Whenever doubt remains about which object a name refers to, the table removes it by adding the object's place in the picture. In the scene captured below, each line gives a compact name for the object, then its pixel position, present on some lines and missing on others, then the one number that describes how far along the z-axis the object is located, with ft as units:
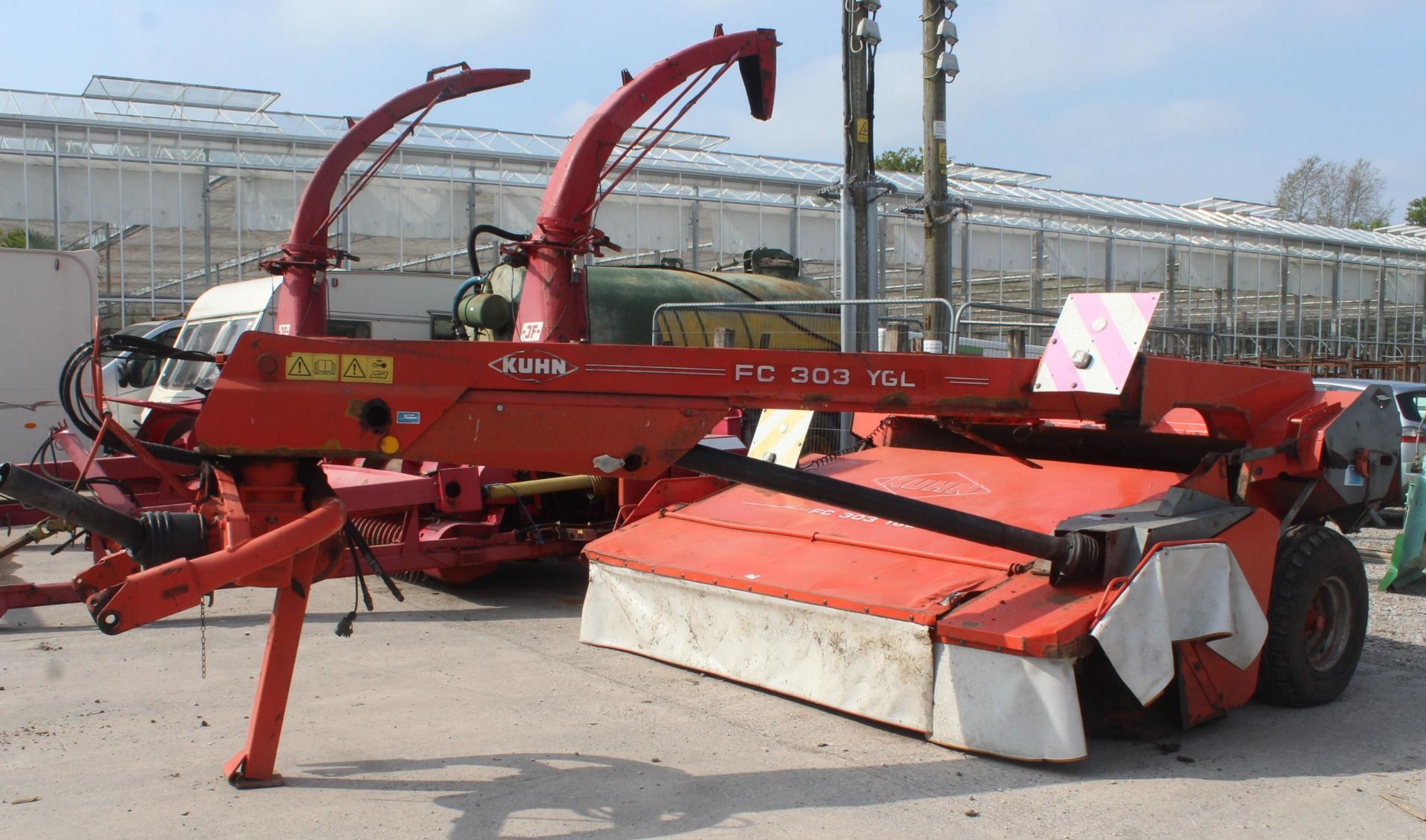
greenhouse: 53.98
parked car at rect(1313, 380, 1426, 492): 36.29
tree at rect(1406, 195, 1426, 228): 199.72
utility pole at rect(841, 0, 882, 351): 32.63
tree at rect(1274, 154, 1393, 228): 188.34
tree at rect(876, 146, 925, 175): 151.84
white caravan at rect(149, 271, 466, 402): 37.27
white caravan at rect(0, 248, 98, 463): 41.70
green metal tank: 35.99
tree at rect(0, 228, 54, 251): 60.80
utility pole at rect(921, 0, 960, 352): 32.89
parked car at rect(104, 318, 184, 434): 40.17
